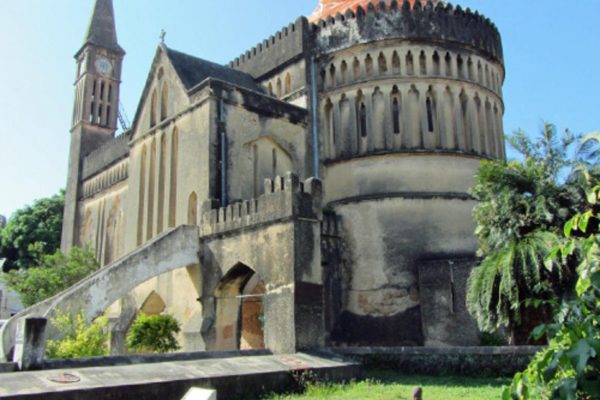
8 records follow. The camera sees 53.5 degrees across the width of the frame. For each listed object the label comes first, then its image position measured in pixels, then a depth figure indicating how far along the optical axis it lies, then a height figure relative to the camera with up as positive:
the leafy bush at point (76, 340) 12.34 -0.16
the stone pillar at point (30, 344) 9.82 -0.19
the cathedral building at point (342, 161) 17.06 +5.46
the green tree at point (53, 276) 24.70 +2.33
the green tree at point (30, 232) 40.16 +6.74
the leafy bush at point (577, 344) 2.94 -0.09
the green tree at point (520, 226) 12.55 +2.26
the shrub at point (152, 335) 15.40 -0.09
